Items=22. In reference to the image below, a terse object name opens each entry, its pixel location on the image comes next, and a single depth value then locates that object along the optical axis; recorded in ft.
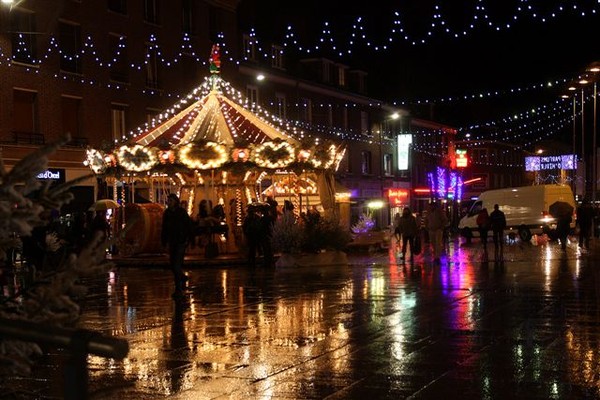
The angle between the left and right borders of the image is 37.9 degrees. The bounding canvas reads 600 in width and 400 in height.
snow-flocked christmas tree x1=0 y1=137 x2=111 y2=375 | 11.02
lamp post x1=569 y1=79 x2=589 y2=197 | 104.73
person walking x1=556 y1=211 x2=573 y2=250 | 95.04
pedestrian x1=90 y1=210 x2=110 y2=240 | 78.28
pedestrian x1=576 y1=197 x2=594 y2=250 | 97.50
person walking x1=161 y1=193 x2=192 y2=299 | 50.01
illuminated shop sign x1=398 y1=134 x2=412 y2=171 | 210.38
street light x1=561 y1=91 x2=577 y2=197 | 109.09
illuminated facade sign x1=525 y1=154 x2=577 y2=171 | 237.86
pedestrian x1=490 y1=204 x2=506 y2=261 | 81.15
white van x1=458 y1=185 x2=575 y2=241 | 130.21
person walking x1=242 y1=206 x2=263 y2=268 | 75.15
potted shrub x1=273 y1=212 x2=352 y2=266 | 72.28
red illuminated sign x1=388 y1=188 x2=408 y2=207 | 209.14
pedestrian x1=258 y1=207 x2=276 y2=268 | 74.96
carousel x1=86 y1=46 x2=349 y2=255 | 83.51
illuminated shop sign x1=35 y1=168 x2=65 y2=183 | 111.96
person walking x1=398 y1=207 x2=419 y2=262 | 79.15
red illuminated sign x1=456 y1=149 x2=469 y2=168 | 185.68
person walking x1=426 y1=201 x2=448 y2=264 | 79.46
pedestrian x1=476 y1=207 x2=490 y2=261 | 89.51
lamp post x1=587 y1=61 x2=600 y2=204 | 94.47
